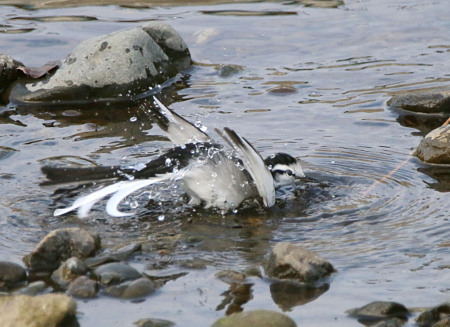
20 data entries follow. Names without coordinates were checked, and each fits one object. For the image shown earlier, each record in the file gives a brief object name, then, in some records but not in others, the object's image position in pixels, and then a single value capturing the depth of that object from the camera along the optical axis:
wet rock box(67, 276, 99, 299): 10.24
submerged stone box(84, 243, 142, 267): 11.09
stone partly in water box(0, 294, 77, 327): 9.08
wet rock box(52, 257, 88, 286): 10.78
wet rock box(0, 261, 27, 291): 10.62
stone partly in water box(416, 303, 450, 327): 9.28
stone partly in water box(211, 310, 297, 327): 9.16
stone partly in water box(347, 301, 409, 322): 9.49
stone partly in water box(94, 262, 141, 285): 10.52
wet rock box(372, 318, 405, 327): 9.26
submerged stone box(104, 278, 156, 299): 10.25
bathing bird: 13.16
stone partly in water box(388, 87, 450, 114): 18.80
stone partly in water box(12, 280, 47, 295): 10.40
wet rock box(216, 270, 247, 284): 10.73
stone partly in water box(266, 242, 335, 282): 10.56
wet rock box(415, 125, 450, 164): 15.73
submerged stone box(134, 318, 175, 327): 9.38
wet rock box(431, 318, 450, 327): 8.88
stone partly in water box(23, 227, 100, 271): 11.26
